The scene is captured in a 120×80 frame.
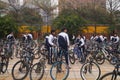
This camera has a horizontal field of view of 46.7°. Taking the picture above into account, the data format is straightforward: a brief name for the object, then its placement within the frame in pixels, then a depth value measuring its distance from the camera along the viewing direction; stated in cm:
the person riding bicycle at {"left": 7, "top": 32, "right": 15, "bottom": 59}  824
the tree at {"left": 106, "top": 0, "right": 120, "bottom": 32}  2035
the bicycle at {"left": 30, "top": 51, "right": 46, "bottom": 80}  420
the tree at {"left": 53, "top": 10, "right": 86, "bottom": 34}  1531
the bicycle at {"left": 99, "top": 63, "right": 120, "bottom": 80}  305
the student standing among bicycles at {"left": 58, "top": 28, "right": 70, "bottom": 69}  549
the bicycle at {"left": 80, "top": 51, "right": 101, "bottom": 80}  442
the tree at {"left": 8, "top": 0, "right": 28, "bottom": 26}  2145
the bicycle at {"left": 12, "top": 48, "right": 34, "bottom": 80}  438
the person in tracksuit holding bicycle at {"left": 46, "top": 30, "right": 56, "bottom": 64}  639
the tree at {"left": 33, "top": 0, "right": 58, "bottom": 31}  2457
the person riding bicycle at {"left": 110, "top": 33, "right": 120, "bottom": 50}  936
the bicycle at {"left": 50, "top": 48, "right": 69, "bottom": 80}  448
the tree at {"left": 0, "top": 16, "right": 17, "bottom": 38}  1310
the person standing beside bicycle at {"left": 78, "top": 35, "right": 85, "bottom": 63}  717
